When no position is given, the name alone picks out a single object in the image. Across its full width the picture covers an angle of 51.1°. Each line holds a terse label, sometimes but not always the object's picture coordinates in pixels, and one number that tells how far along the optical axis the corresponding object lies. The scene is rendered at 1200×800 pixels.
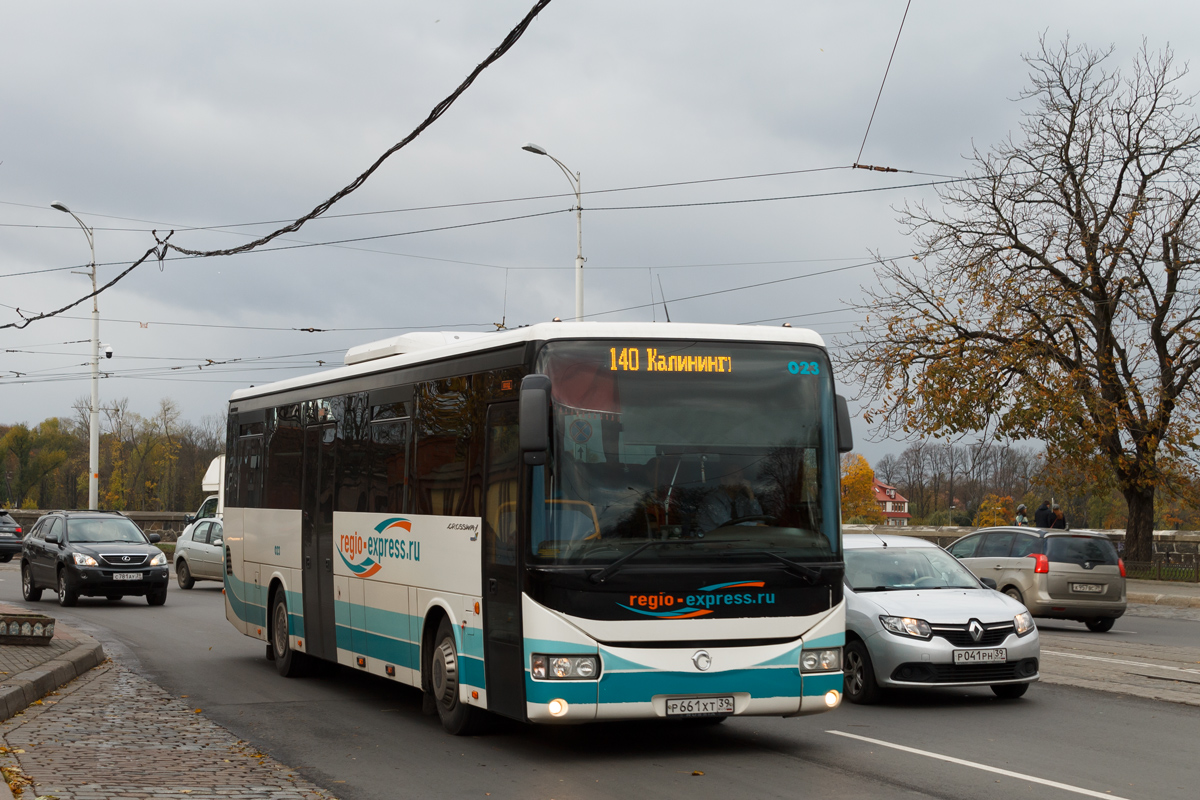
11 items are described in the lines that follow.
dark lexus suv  23.16
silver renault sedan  10.89
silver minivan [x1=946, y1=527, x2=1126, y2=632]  19.88
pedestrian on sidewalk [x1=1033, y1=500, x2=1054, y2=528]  31.81
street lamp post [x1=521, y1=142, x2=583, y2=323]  27.42
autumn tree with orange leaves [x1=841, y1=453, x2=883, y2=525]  99.19
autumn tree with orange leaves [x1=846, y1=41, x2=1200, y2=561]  30.62
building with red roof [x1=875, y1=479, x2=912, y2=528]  173.09
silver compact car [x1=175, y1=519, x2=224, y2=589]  28.49
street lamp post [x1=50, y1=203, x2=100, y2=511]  40.50
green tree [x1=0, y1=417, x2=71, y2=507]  119.25
